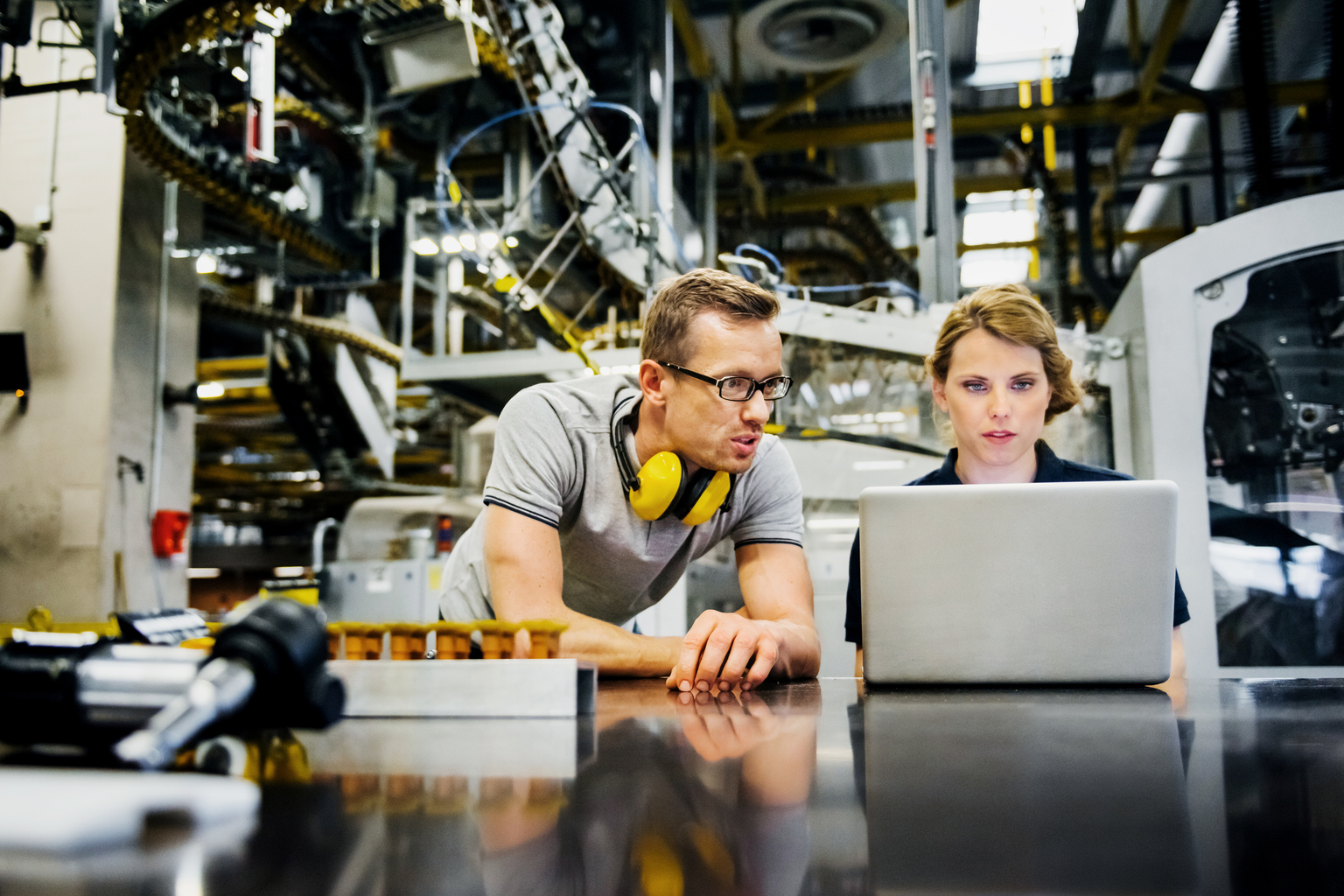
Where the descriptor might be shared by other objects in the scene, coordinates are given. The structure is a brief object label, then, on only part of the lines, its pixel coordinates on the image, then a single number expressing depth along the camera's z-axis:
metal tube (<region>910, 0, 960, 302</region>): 3.12
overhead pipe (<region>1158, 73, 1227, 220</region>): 4.62
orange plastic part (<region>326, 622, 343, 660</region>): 0.71
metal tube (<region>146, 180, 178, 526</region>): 4.09
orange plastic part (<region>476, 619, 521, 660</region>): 0.71
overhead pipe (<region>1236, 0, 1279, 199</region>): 3.65
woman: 1.61
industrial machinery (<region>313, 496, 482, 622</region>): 5.09
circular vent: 4.00
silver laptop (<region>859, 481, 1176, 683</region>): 0.98
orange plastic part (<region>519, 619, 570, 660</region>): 0.71
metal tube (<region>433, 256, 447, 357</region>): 4.01
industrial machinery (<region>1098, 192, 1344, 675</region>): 2.86
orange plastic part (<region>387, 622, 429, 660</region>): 0.75
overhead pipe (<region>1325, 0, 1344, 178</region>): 3.66
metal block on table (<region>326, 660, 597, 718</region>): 0.70
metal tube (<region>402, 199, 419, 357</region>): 3.97
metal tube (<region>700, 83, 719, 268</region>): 4.68
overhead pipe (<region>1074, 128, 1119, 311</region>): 4.95
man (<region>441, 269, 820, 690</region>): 1.41
